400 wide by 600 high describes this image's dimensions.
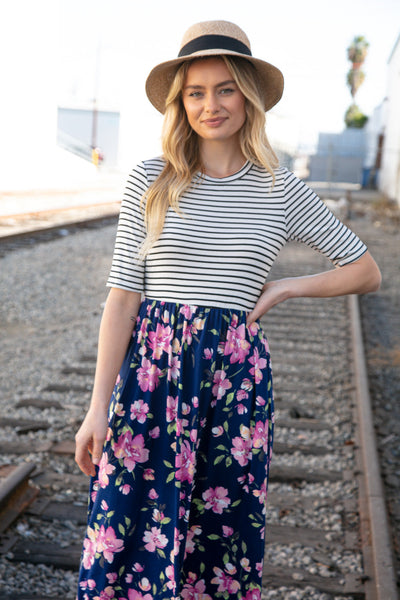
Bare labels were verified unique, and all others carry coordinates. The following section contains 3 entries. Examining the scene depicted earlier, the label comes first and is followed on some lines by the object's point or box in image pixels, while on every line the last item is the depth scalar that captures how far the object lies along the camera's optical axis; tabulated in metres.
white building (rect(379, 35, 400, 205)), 28.53
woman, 1.82
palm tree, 65.75
